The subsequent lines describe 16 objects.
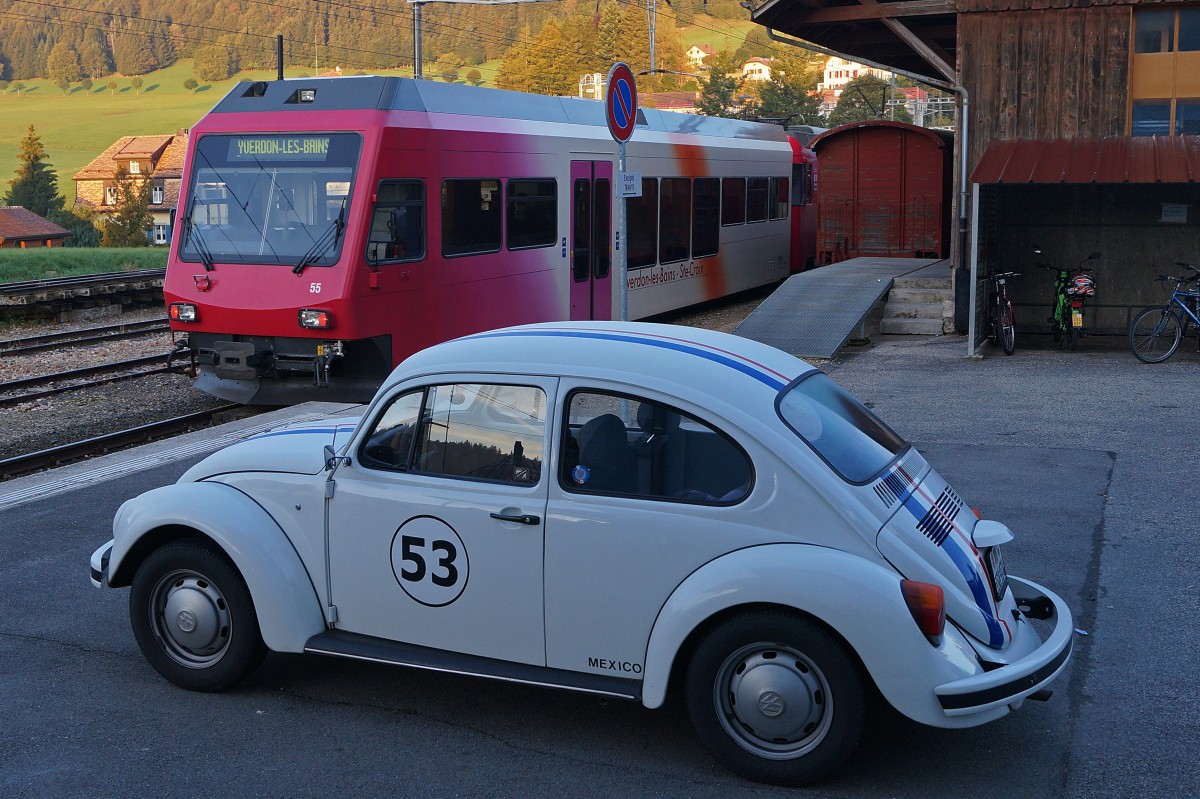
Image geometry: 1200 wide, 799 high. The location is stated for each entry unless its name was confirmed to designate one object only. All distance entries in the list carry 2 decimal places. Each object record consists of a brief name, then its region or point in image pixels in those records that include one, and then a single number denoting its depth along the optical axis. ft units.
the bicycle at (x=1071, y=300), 49.60
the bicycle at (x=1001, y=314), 49.06
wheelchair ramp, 50.93
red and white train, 39.17
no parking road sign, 29.07
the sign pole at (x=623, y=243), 28.07
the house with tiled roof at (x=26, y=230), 242.78
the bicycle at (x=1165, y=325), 45.91
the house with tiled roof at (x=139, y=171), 323.78
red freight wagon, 80.59
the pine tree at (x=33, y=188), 296.30
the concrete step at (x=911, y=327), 57.21
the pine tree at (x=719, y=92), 297.94
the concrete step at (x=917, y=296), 58.34
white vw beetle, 13.84
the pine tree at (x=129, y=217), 245.65
